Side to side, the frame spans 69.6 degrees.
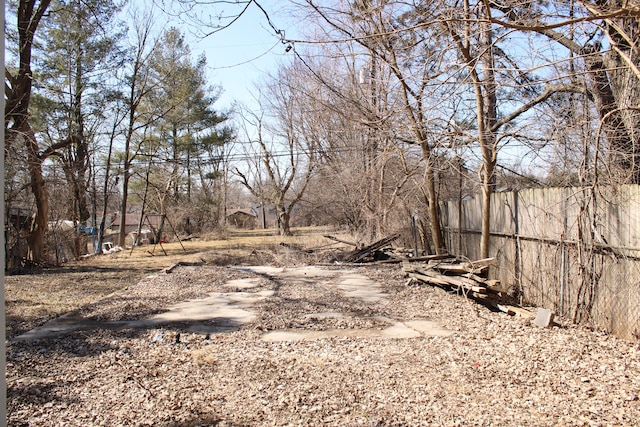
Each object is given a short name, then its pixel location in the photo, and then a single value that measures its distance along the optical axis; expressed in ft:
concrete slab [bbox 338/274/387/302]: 25.52
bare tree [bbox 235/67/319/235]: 76.96
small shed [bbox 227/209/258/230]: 150.41
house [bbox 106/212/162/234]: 134.82
